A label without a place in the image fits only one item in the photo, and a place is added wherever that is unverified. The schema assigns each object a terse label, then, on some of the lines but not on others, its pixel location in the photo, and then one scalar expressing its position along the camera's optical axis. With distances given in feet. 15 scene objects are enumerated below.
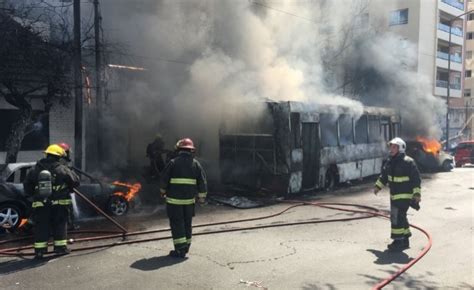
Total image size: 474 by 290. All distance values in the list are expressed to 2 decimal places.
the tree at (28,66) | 31.01
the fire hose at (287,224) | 16.92
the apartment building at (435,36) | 116.37
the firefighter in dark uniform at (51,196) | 17.44
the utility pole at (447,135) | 94.31
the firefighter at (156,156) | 41.45
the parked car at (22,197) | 22.94
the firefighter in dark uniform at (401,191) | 19.58
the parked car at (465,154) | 68.90
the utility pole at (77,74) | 33.06
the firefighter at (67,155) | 21.02
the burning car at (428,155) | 55.72
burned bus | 33.30
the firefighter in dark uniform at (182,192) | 17.71
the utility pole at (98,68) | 37.69
